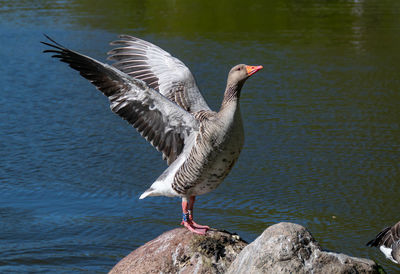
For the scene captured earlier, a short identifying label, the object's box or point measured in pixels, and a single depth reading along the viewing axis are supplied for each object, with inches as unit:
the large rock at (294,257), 355.6
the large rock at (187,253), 412.2
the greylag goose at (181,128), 414.6
